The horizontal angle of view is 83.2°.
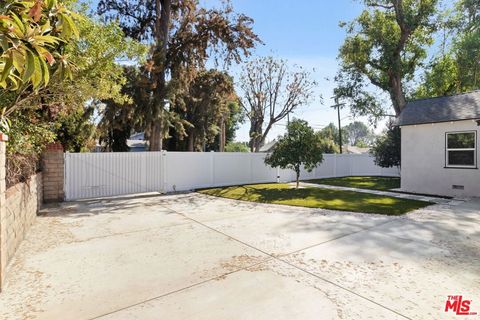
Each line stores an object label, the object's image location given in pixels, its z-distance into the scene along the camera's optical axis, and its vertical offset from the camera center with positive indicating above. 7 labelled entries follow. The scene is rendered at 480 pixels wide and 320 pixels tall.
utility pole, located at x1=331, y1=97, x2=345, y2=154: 23.08 +4.77
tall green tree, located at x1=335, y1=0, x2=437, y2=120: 18.81 +8.16
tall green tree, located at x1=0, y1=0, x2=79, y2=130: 1.66 +0.79
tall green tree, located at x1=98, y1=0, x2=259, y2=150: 12.91 +6.02
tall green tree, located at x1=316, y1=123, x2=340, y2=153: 13.49 +1.74
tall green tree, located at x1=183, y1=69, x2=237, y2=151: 17.30 +4.03
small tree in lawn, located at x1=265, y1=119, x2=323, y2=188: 12.73 +0.46
